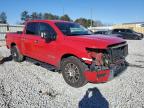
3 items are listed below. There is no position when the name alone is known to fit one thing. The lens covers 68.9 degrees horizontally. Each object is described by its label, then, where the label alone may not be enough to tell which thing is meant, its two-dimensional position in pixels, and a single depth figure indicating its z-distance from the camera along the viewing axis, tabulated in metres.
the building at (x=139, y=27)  24.30
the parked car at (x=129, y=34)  14.06
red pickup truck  2.66
